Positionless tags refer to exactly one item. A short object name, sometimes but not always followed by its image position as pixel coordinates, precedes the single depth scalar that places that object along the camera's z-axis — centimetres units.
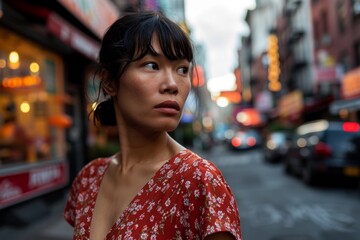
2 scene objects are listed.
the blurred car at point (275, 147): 2091
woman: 128
